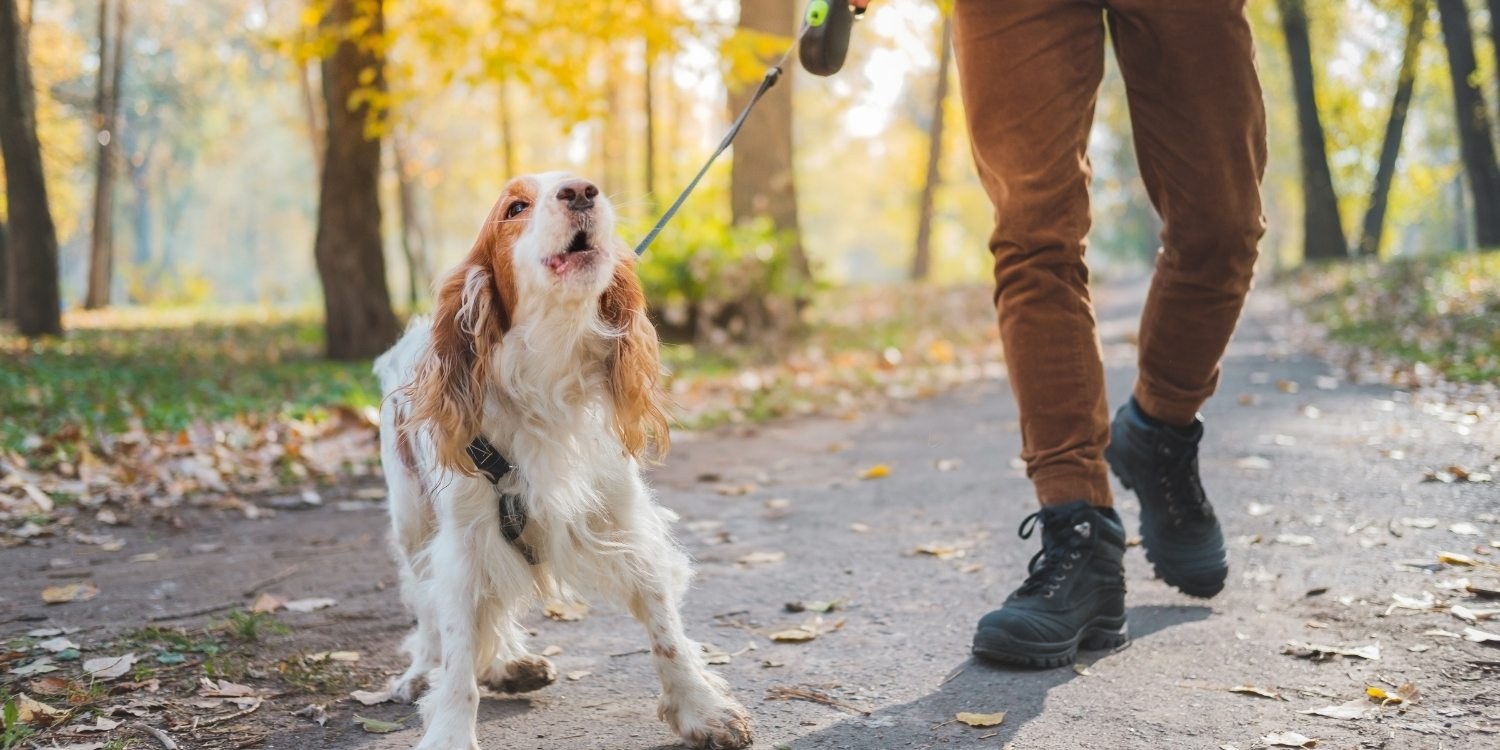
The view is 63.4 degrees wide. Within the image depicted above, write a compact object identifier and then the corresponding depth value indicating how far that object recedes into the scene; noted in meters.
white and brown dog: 2.62
